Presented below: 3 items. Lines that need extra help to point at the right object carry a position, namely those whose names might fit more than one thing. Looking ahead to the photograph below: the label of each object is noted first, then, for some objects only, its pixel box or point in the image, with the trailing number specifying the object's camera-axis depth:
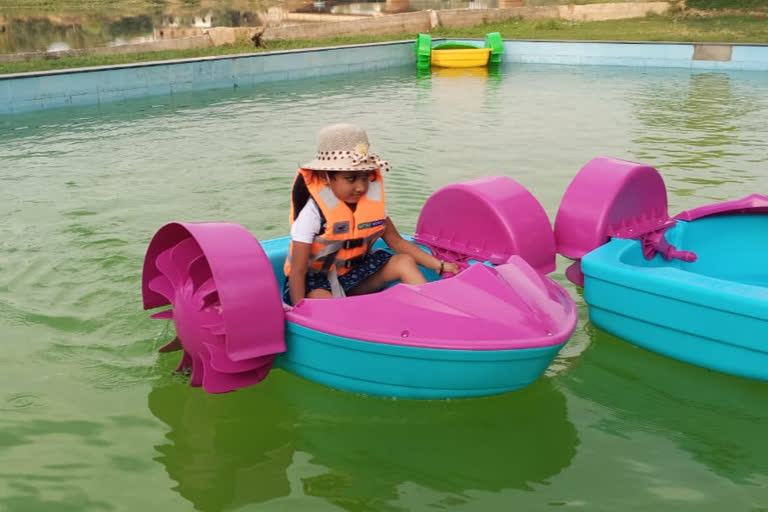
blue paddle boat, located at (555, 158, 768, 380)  2.89
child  2.92
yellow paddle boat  13.83
